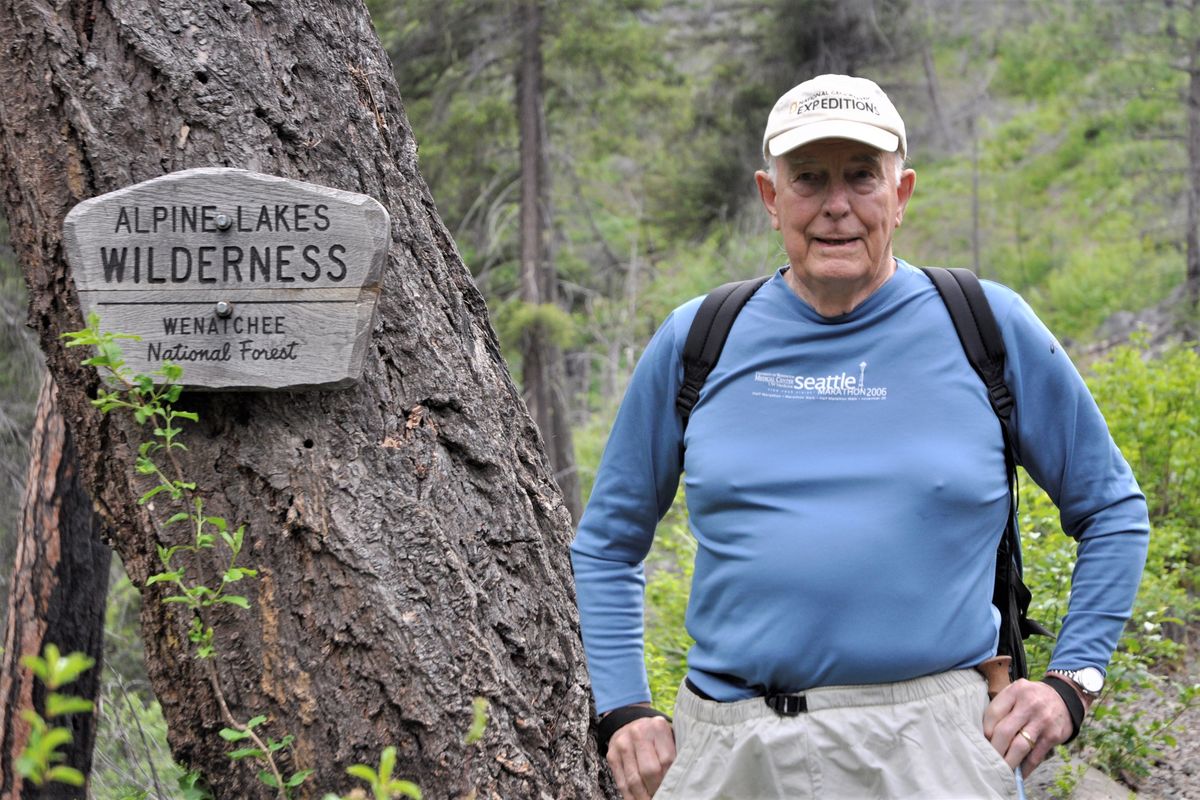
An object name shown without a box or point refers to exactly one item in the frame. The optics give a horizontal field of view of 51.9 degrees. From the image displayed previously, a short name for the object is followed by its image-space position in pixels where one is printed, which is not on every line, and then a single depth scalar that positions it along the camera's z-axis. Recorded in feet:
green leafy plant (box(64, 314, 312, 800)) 8.72
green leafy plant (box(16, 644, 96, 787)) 4.18
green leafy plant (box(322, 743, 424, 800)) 5.06
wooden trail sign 9.22
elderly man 7.29
